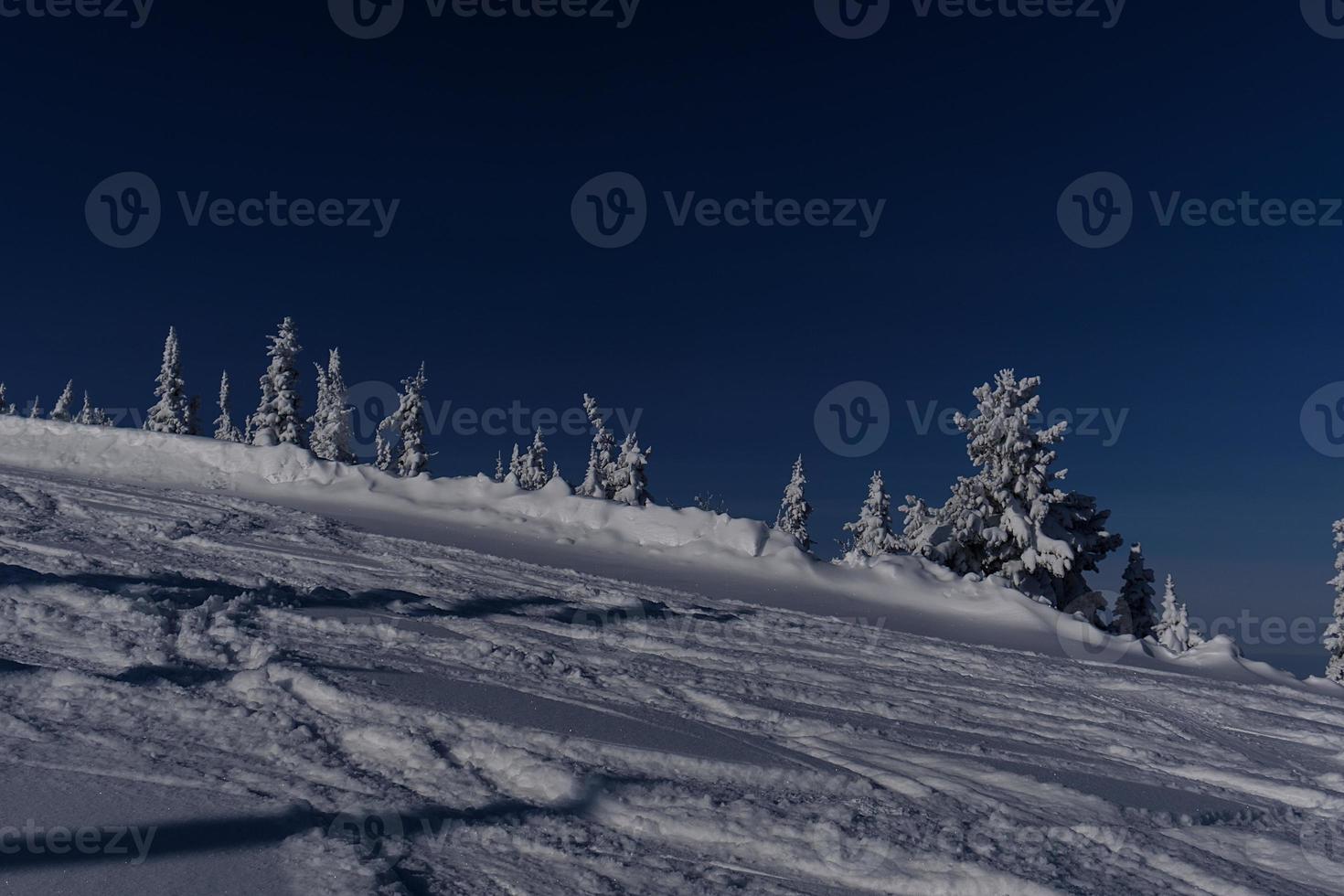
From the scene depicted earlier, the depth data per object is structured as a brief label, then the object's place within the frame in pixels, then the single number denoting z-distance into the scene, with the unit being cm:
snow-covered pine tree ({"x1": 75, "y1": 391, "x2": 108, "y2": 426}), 7919
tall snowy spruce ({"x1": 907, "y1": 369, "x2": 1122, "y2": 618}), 2028
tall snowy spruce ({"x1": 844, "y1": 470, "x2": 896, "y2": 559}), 3756
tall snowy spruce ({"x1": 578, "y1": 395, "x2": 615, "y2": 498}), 4238
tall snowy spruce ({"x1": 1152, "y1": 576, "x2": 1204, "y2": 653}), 2708
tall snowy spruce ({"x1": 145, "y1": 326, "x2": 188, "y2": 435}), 4691
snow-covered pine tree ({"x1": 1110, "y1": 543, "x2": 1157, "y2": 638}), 2547
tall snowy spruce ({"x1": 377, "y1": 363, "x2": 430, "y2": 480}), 4638
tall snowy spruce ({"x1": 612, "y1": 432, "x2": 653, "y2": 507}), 4000
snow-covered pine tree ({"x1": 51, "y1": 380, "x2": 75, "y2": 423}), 6888
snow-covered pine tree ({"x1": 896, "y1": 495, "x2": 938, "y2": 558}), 2158
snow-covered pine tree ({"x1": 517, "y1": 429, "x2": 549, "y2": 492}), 5375
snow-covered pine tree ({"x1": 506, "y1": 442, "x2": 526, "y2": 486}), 5884
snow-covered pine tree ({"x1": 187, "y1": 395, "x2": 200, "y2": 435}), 4847
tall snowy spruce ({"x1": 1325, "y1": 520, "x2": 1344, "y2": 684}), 2589
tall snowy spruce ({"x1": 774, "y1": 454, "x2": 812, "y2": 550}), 4684
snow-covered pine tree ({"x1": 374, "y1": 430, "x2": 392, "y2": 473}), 6412
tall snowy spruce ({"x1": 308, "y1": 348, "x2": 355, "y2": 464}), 4922
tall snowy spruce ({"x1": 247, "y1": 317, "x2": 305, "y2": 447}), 4178
